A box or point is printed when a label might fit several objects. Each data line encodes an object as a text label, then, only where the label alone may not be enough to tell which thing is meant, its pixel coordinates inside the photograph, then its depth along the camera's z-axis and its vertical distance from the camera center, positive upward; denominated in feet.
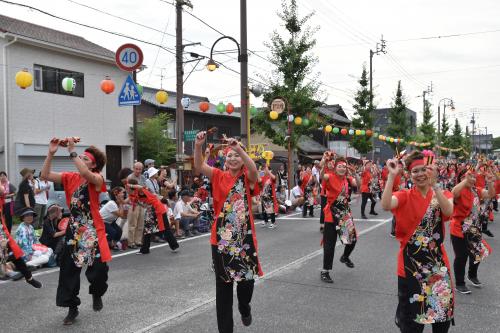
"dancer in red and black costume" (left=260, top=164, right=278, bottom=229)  42.29 -5.02
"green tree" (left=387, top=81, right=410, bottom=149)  135.13 +8.52
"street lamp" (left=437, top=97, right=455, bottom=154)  180.24 +15.45
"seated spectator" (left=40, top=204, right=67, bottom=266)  26.55 -4.73
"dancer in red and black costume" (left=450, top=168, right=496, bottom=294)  20.35 -3.93
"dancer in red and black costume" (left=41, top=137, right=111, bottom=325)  15.92 -2.76
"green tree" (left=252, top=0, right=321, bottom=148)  69.97 +11.41
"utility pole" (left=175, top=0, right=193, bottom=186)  49.14 +7.36
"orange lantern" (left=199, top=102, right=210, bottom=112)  53.36 +4.75
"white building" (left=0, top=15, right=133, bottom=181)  53.47 +5.87
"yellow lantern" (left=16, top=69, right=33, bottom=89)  35.55 +5.23
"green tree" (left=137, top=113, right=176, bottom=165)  81.82 +1.16
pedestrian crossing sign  34.99 +4.05
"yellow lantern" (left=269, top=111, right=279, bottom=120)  58.71 +4.24
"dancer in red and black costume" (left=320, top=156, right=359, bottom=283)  22.30 -3.23
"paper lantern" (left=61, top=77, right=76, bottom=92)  39.55 +5.45
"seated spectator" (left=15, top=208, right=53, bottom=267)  25.35 -5.13
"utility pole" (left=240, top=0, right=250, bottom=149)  52.29 +8.36
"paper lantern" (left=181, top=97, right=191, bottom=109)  58.66 +5.81
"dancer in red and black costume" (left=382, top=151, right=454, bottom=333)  11.90 -2.63
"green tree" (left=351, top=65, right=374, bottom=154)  113.70 +8.04
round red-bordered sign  36.04 +7.00
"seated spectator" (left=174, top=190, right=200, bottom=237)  37.32 -5.19
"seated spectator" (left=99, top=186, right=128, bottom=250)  30.27 -4.27
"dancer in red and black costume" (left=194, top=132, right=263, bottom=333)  13.46 -2.30
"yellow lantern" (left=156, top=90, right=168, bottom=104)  44.06 +4.86
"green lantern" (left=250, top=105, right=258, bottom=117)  57.21 +4.70
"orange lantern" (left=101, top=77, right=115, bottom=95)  39.75 +5.24
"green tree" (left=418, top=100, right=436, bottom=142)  174.03 +7.83
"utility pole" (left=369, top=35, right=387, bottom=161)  112.78 +22.08
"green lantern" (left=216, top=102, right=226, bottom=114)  52.32 +4.57
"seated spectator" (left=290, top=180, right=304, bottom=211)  56.08 -5.68
